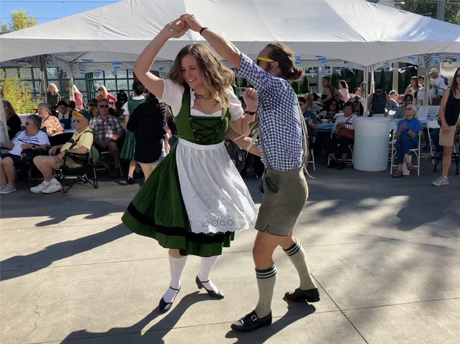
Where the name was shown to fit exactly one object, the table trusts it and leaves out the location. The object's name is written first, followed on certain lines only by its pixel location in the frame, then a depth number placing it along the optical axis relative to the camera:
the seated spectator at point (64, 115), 9.68
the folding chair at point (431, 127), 8.46
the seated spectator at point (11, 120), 7.95
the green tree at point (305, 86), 22.58
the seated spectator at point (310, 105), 9.85
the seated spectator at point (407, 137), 7.49
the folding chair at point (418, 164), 7.44
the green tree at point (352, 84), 22.87
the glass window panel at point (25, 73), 20.56
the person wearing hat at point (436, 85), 12.16
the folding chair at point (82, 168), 6.42
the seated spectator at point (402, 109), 9.82
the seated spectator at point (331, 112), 10.18
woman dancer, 2.62
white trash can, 7.66
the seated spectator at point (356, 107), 8.69
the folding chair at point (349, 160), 8.34
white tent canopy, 7.21
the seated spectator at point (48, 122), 7.46
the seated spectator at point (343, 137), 8.17
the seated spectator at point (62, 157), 6.39
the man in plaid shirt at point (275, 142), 2.32
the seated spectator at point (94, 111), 7.92
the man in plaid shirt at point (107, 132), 7.45
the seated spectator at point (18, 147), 6.52
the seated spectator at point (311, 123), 8.06
